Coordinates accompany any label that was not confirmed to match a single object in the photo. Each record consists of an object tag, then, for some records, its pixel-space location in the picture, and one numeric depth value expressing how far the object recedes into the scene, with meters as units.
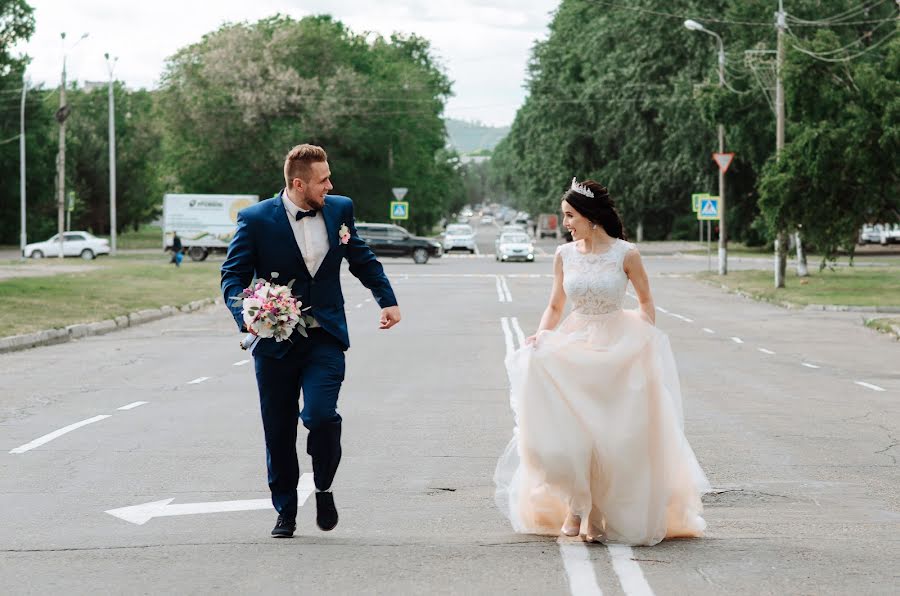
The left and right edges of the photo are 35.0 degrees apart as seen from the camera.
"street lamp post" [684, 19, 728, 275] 47.00
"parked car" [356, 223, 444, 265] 63.81
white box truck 65.88
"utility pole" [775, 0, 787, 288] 37.78
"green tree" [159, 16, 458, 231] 77.44
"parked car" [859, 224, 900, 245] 83.62
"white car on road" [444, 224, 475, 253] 79.81
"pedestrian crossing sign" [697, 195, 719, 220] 47.16
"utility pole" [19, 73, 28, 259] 66.79
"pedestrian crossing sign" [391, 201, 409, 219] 75.75
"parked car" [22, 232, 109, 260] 67.75
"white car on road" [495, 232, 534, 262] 64.50
